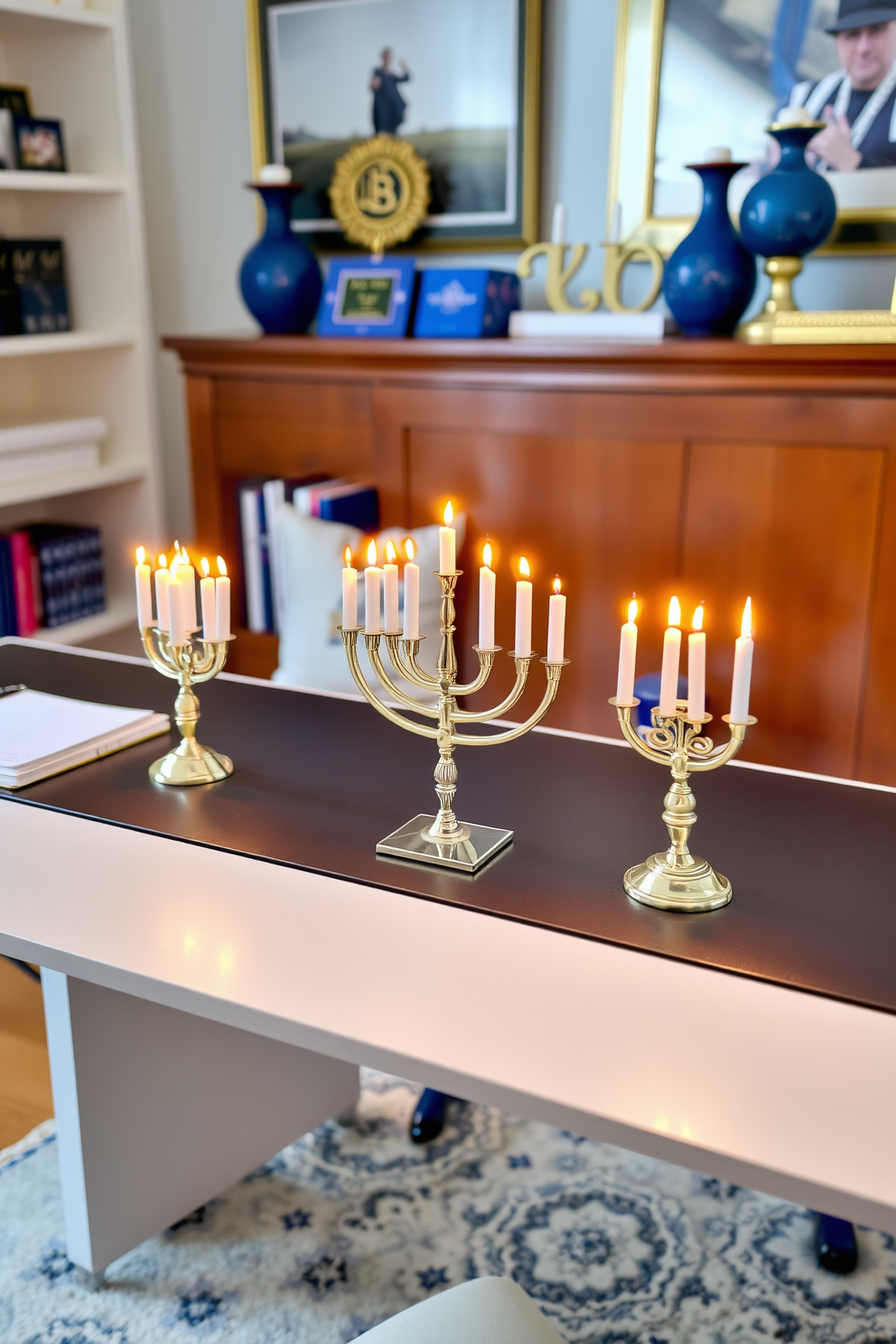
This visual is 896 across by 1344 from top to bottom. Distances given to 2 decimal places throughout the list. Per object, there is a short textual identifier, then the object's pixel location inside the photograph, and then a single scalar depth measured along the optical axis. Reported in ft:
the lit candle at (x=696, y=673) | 3.56
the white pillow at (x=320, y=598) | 8.34
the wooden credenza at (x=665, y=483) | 7.28
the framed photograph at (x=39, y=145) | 9.66
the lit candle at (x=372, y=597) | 3.99
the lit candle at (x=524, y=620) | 3.93
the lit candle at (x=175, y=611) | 4.63
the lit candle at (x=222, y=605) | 4.67
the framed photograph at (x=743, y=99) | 7.82
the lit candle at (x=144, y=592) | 4.77
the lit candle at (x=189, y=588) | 4.69
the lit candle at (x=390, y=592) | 4.01
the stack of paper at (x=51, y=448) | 9.77
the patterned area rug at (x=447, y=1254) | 4.97
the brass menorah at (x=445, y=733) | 4.13
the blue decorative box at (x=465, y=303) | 8.60
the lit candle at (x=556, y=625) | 3.92
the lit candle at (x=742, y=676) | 3.54
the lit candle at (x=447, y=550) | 3.97
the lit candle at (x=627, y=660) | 3.72
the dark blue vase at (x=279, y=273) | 9.36
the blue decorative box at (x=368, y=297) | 8.96
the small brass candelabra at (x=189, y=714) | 4.92
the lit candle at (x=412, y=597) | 4.00
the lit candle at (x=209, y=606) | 4.60
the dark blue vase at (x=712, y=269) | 7.77
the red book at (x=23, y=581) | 10.23
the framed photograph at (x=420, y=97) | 9.06
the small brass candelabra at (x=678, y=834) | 3.79
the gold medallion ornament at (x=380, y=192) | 9.56
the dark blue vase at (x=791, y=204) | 7.37
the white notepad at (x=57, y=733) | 5.02
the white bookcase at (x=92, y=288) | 9.95
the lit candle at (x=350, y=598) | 4.07
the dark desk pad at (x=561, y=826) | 3.71
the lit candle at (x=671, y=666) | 3.54
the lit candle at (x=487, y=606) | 3.94
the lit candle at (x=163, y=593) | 4.68
